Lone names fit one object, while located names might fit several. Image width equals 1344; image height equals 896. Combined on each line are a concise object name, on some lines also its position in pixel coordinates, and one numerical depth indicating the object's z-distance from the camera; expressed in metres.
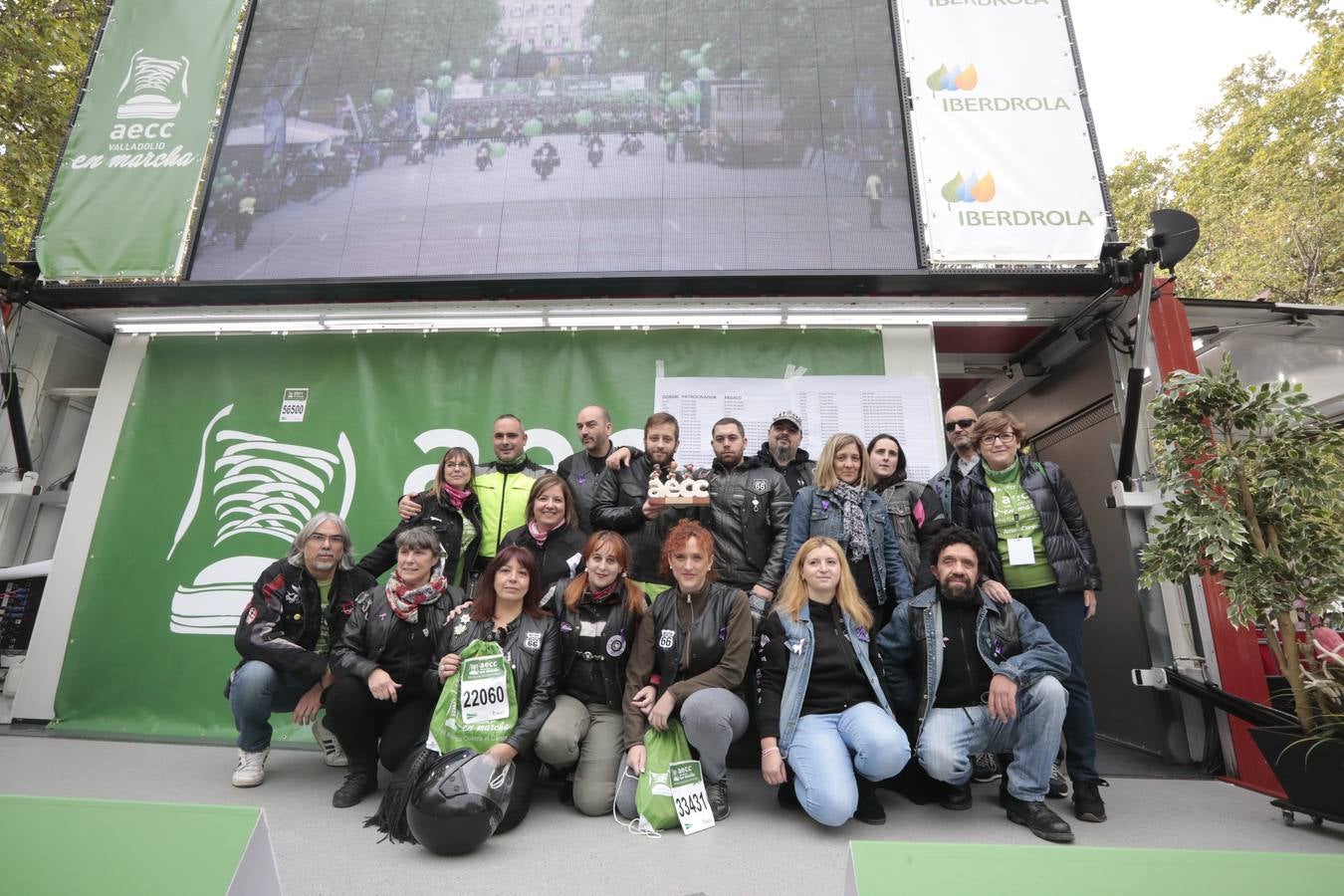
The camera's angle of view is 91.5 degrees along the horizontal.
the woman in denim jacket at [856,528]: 2.97
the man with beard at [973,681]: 2.48
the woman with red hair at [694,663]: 2.50
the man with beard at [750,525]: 3.10
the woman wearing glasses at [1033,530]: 2.93
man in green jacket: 3.35
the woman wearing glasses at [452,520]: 3.25
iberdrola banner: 3.78
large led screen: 4.00
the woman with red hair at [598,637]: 2.68
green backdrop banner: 3.97
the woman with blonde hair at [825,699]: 2.39
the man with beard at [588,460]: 3.39
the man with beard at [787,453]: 3.41
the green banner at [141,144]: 4.09
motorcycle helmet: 2.05
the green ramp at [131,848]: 0.85
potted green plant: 2.47
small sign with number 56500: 4.28
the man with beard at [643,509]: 3.15
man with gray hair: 2.88
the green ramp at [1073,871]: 0.86
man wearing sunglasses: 3.28
